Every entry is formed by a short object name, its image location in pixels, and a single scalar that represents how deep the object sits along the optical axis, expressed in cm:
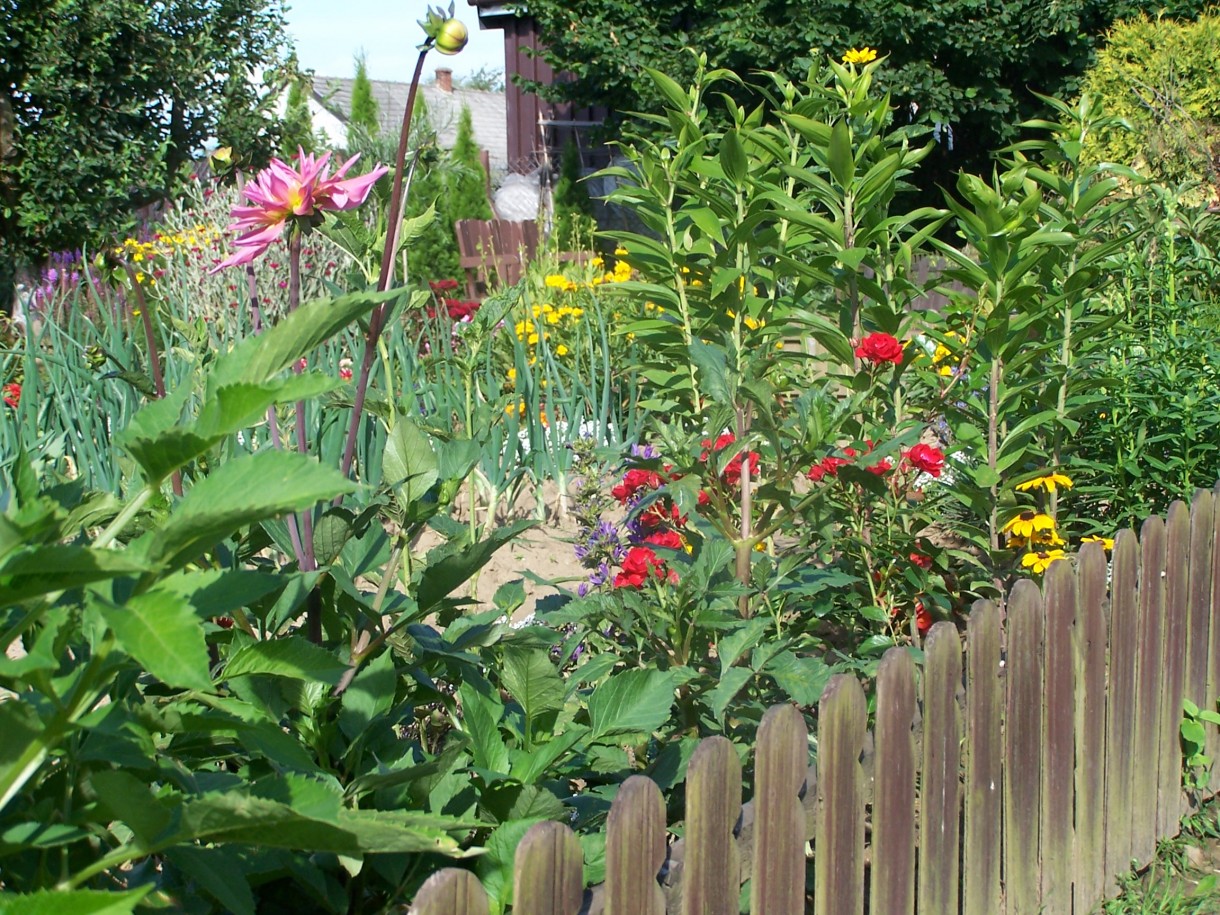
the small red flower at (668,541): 220
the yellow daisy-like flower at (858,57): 336
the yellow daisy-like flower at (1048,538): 286
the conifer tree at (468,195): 1952
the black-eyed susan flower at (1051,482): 298
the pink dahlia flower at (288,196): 137
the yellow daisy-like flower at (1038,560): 276
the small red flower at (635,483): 236
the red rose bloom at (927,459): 244
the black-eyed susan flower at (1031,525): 279
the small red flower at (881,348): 256
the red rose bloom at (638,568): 202
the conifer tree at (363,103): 2416
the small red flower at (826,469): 236
